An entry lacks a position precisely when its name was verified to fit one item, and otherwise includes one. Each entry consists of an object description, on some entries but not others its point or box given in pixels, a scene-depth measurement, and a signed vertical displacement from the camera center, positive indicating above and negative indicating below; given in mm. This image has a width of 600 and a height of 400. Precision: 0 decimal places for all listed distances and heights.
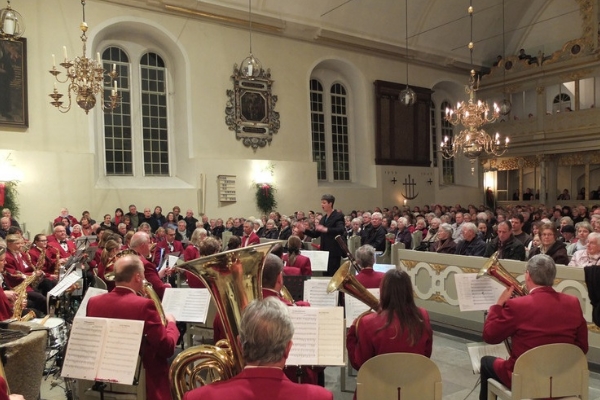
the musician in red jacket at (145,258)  4387 -556
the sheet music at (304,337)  2637 -779
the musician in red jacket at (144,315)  2875 -689
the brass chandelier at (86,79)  8602 +2093
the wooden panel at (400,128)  17928 +2364
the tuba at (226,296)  2018 -446
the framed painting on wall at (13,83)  11266 +2685
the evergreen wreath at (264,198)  14797 -119
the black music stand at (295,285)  4516 -835
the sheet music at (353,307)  3727 -877
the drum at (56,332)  3869 -1062
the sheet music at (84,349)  2654 -815
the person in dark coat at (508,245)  6109 -708
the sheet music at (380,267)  5355 -829
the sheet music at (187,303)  3945 -870
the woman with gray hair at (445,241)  6938 -728
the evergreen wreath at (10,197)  10961 +76
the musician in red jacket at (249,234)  8059 -682
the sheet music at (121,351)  2609 -819
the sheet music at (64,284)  4824 -853
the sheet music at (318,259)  6266 -844
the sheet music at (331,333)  2658 -766
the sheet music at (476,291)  3758 -782
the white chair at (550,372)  2774 -1049
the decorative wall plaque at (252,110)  14586 +2532
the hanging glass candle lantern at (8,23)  6711 +2409
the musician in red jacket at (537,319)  2922 -782
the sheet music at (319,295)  4125 -853
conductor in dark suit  6684 -530
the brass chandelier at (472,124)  11086 +1474
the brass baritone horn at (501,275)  3291 -589
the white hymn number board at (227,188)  14250 +203
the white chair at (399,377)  2584 -976
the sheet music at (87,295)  3594 -703
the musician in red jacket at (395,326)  2740 -755
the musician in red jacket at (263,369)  1613 -580
